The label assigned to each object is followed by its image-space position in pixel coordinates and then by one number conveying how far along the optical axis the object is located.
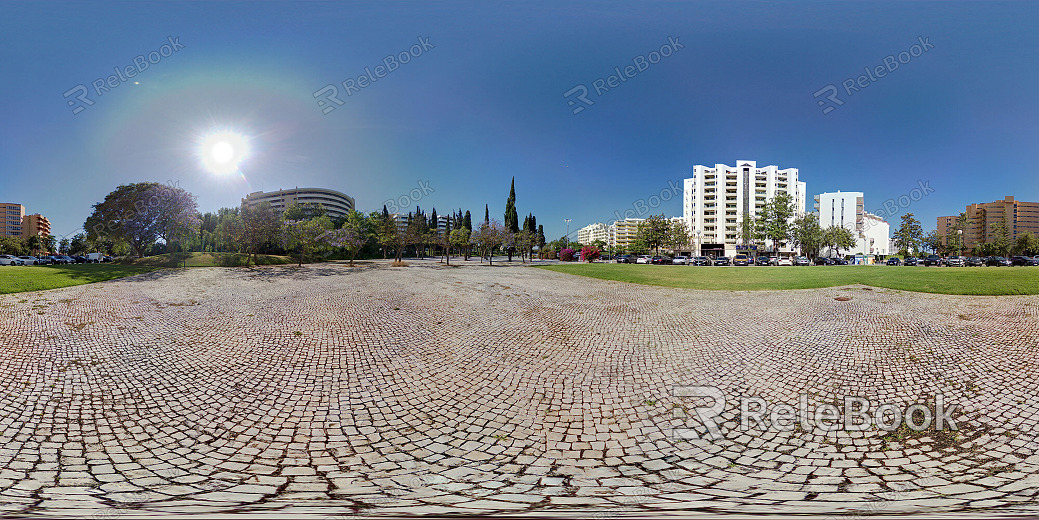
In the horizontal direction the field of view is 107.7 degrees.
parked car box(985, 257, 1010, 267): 39.74
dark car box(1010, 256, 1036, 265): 42.03
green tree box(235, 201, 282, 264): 28.30
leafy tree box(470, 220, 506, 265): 39.91
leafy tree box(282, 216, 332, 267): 31.92
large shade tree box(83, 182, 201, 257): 29.09
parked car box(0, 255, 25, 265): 33.59
